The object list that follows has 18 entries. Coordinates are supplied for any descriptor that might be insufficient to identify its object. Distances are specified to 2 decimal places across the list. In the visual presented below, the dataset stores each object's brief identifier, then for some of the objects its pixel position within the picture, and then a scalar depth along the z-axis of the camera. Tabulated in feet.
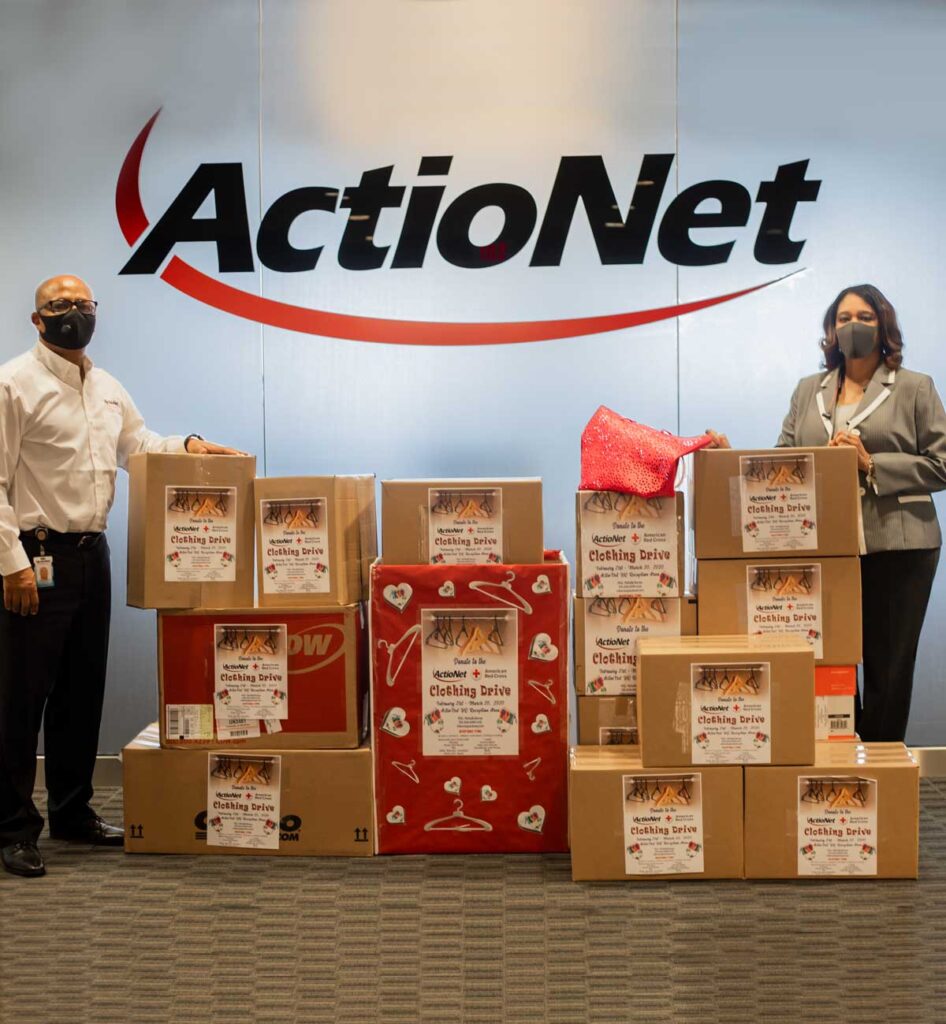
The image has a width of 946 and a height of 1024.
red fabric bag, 10.07
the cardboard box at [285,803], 10.40
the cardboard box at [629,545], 10.19
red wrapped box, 10.24
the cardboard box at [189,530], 10.27
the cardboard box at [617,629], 10.30
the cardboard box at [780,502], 10.12
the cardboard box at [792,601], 10.21
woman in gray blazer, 10.91
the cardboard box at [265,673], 10.39
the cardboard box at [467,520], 10.29
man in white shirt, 10.21
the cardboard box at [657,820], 9.60
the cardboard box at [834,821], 9.57
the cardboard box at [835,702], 10.34
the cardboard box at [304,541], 10.29
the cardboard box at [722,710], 9.57
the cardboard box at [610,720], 10.39
